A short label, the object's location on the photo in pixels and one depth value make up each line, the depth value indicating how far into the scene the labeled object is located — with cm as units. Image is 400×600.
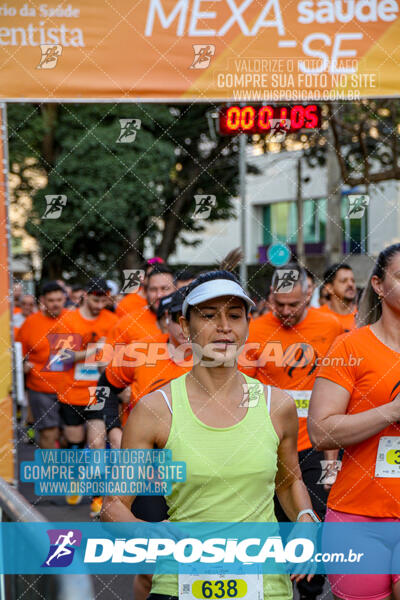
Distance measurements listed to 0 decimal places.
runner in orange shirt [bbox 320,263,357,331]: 672
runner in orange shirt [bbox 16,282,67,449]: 754
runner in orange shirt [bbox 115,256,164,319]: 622
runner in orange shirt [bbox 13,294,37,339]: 1093
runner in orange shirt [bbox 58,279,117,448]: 699
